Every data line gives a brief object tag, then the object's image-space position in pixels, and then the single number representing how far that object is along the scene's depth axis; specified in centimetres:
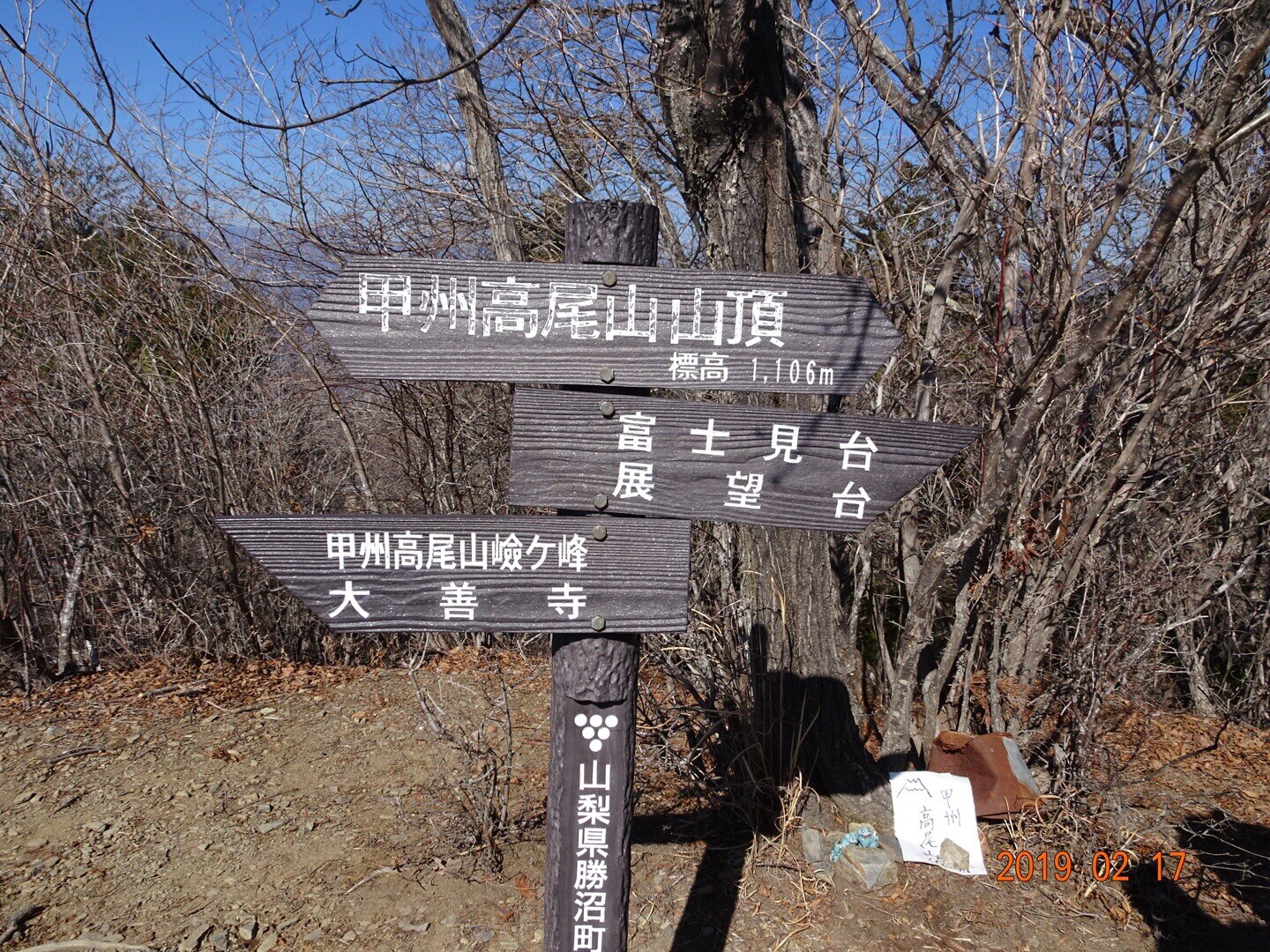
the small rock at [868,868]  328
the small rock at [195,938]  291
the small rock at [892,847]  342
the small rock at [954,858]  343
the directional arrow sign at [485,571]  189
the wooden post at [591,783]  202
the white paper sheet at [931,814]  347
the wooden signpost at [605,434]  189
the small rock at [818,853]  330
